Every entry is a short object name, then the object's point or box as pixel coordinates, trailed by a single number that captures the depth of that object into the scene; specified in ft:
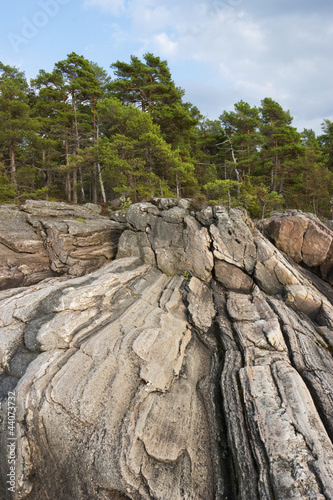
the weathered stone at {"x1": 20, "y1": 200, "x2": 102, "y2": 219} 53.83
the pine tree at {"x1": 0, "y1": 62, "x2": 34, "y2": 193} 69.51
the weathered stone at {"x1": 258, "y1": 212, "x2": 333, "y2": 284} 43.62
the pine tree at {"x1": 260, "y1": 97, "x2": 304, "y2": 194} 88.99
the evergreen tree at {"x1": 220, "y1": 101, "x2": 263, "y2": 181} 92.32
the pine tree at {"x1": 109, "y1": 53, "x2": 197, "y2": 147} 77.36
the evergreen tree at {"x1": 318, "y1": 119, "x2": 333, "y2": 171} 125.98
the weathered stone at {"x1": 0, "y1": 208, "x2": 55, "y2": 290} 41.78
